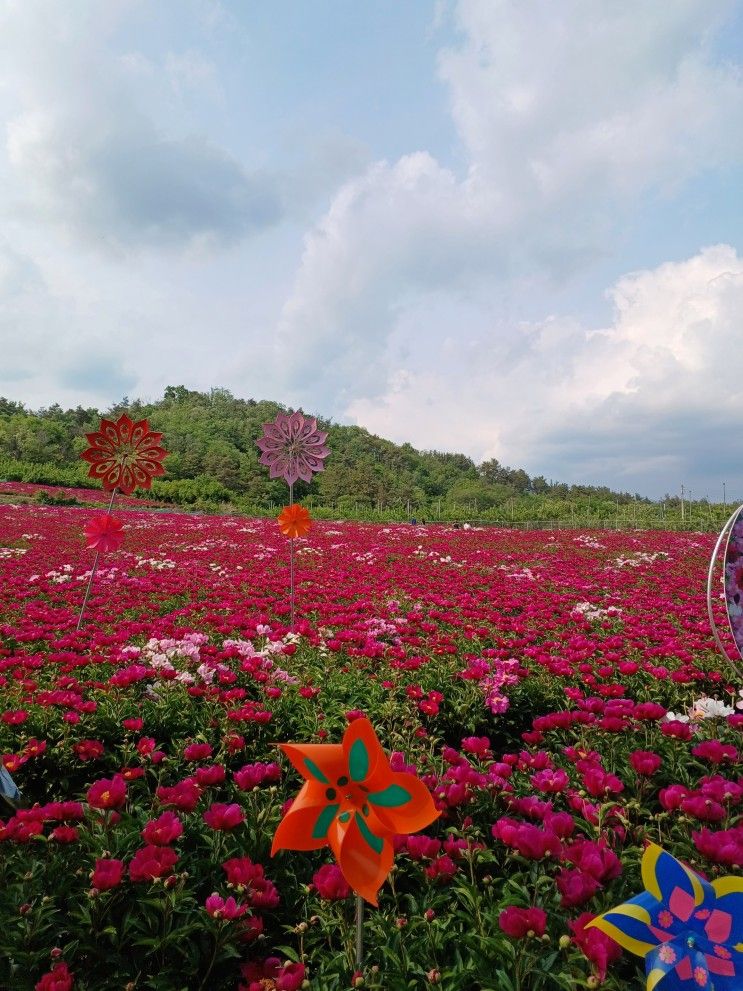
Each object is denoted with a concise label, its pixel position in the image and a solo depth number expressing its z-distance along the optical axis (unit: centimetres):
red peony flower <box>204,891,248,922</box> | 137
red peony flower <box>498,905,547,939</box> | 121
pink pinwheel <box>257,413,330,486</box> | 533
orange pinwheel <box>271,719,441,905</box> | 119
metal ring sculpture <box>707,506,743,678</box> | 181
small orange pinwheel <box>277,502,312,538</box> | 528
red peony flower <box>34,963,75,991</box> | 119
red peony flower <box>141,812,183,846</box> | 146
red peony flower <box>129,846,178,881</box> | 139
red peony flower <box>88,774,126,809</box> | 159
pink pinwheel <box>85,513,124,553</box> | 479
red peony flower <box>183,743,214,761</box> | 189
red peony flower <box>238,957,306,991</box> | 122
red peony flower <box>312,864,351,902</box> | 142
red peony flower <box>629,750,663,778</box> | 180
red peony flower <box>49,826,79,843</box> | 160
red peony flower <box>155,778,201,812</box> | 162
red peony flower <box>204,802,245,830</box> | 155
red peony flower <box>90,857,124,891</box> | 140
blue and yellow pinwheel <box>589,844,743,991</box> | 100
